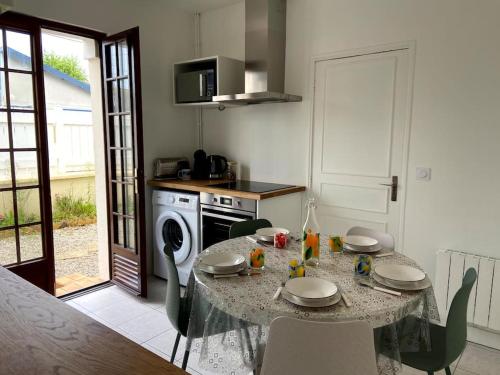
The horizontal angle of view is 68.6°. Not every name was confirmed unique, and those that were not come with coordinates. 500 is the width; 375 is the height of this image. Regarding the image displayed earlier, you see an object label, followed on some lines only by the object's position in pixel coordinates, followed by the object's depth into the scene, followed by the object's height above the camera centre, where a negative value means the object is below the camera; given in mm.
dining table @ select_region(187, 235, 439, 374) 1327 -608
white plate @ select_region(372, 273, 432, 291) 1476 -554
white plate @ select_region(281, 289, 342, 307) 1326 -562
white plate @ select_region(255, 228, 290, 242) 2113 -518
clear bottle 1758 -487
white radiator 2379 -909
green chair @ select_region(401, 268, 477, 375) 1498 -808
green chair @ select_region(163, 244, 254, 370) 1586 -785
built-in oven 2975 -571
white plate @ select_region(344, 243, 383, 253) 1941 -537
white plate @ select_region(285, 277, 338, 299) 1417 -554
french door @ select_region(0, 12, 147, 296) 2803 -95
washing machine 3287 -774
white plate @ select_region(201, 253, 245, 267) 1683 -537
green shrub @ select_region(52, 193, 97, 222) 6129 -1101
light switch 2681 -186
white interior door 2812 +76
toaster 3668 -221
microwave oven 3436 +566
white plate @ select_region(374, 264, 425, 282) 1547 -540
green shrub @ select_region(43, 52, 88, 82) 8211 +1782
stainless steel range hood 3172 +833
